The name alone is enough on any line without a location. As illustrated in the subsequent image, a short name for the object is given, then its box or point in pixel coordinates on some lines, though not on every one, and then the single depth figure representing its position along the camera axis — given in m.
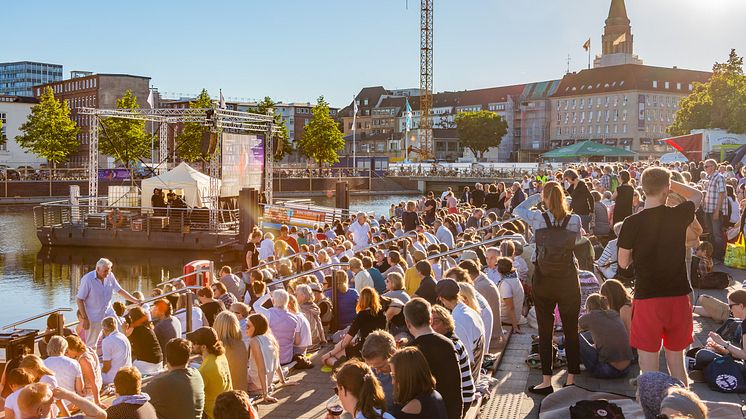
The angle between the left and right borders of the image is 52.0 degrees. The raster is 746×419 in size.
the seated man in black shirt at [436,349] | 5.43
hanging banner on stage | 33.41
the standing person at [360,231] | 19.75
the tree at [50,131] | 71.31
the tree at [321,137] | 83.44
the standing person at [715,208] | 13.55
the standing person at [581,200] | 13.97
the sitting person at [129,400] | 5.62
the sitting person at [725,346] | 7.13
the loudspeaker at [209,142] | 31.91
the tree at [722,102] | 61.16
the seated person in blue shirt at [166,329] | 10.14
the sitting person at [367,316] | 8.44
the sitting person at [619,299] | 8.03
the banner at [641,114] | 122.62
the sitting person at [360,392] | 4.52
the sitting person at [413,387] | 4.67
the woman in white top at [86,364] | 8.20
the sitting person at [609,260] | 10.60
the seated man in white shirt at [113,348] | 8.84
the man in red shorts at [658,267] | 5.61
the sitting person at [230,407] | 4.53
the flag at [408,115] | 104.60
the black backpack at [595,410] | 5.71
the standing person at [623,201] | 13.23
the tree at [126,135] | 70.75
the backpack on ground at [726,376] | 6.93
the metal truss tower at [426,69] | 130.75
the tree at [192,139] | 73.00
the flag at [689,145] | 39.81
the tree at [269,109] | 76.64
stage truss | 32.09
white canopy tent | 34.53
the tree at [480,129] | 128.88
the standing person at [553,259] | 6.43
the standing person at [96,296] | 12.10
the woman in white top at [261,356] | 8.27
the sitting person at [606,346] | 7.49
